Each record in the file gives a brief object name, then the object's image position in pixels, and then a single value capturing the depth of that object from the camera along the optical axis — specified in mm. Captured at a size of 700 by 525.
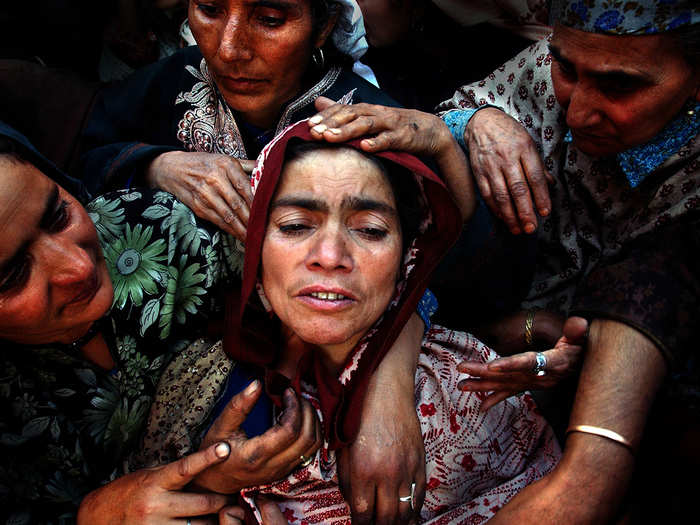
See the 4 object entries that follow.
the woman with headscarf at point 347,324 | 642
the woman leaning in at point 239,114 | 671
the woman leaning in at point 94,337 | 602
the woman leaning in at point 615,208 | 634
